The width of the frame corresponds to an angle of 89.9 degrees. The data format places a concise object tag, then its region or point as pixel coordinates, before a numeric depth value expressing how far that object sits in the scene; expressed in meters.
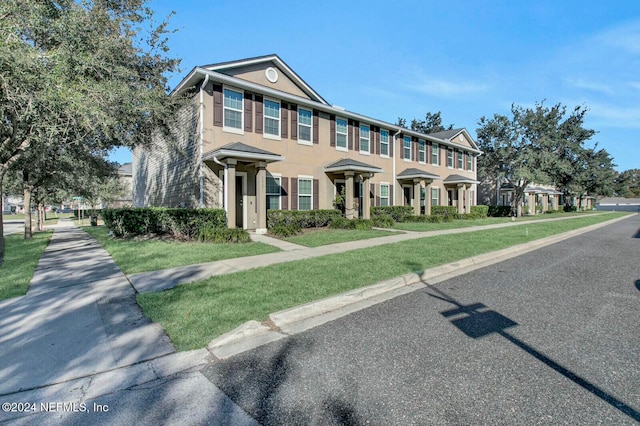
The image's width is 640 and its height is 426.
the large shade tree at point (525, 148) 32.25
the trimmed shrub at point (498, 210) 34.62
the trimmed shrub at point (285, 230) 12.38
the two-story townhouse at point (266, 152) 12.95
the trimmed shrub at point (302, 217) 14.02
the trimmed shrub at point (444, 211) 23.77
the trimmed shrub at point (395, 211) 19.39
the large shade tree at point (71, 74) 6.73
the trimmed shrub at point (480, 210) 27.94
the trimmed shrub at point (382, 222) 16.16
